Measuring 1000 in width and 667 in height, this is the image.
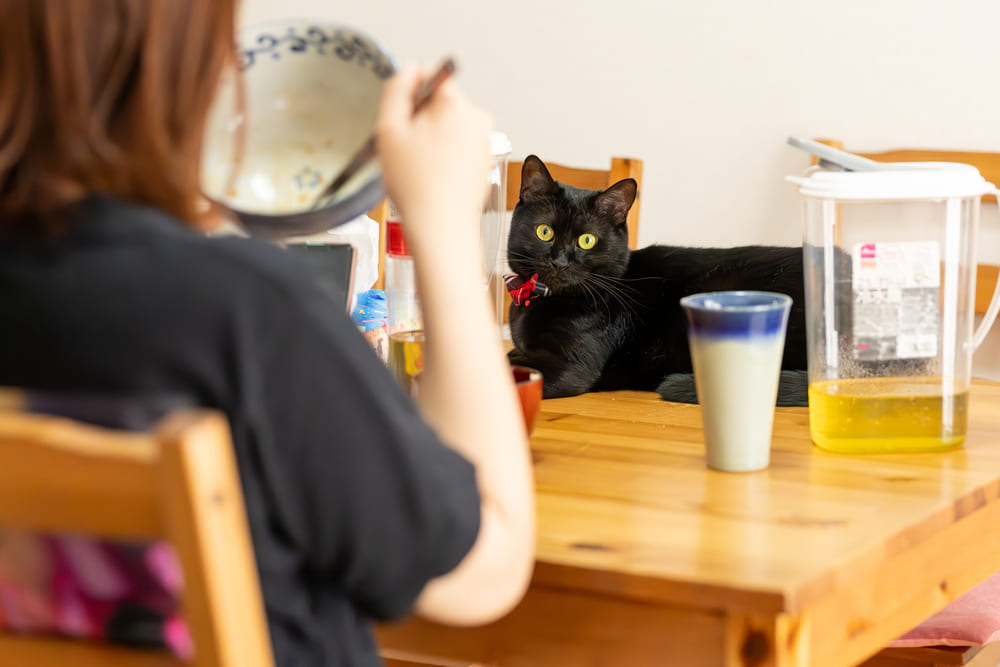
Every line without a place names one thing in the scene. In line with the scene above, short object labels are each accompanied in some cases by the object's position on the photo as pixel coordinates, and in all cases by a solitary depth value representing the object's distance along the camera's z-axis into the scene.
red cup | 1.78
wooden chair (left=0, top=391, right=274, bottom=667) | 1.25
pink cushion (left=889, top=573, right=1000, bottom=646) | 2.04
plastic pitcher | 1.81
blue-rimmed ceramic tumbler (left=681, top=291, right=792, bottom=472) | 1.74
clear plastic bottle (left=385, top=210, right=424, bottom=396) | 1.99
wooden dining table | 1.57
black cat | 2.15
